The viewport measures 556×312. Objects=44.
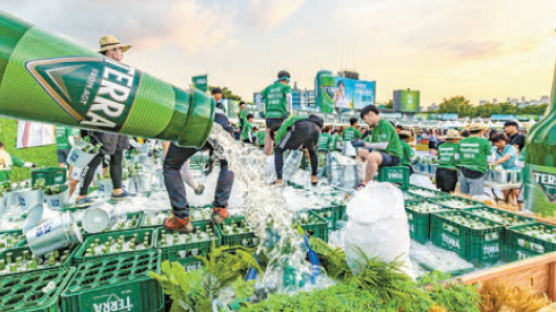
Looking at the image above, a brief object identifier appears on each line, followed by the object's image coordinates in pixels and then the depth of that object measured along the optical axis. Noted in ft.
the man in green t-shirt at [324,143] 27.76
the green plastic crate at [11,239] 6.65
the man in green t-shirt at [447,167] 16.43
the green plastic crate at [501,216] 8.40
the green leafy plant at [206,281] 3.88
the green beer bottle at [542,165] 4.23
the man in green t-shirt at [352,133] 27.96
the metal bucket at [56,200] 12.59
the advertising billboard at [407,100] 150.30
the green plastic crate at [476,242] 7.89
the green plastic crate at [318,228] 7.63
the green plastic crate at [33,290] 3.91
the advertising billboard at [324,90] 88.89
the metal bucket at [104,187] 14.84
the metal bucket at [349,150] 25.79
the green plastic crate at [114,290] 4.23
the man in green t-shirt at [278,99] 19.60
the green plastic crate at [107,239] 5.82
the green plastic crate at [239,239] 7.20
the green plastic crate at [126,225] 7.59
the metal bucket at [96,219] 7.26
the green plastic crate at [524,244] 7.04
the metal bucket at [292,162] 21.01
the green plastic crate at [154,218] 8.37
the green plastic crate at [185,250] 6.43
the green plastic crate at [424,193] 11.45
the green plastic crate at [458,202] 10.19
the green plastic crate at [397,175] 14.28
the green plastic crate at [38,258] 5.70
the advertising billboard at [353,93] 108.37
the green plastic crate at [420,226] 9.41
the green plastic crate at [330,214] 9.81
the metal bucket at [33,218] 6.75
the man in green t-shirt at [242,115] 33.99
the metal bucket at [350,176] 17.94
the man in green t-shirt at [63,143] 18.74
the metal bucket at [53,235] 6.02
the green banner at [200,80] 48.03
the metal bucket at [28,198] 12.66
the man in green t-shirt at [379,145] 15.56
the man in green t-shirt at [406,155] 17.19
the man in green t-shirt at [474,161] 14.94
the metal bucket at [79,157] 13.12
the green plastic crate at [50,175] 14.80
